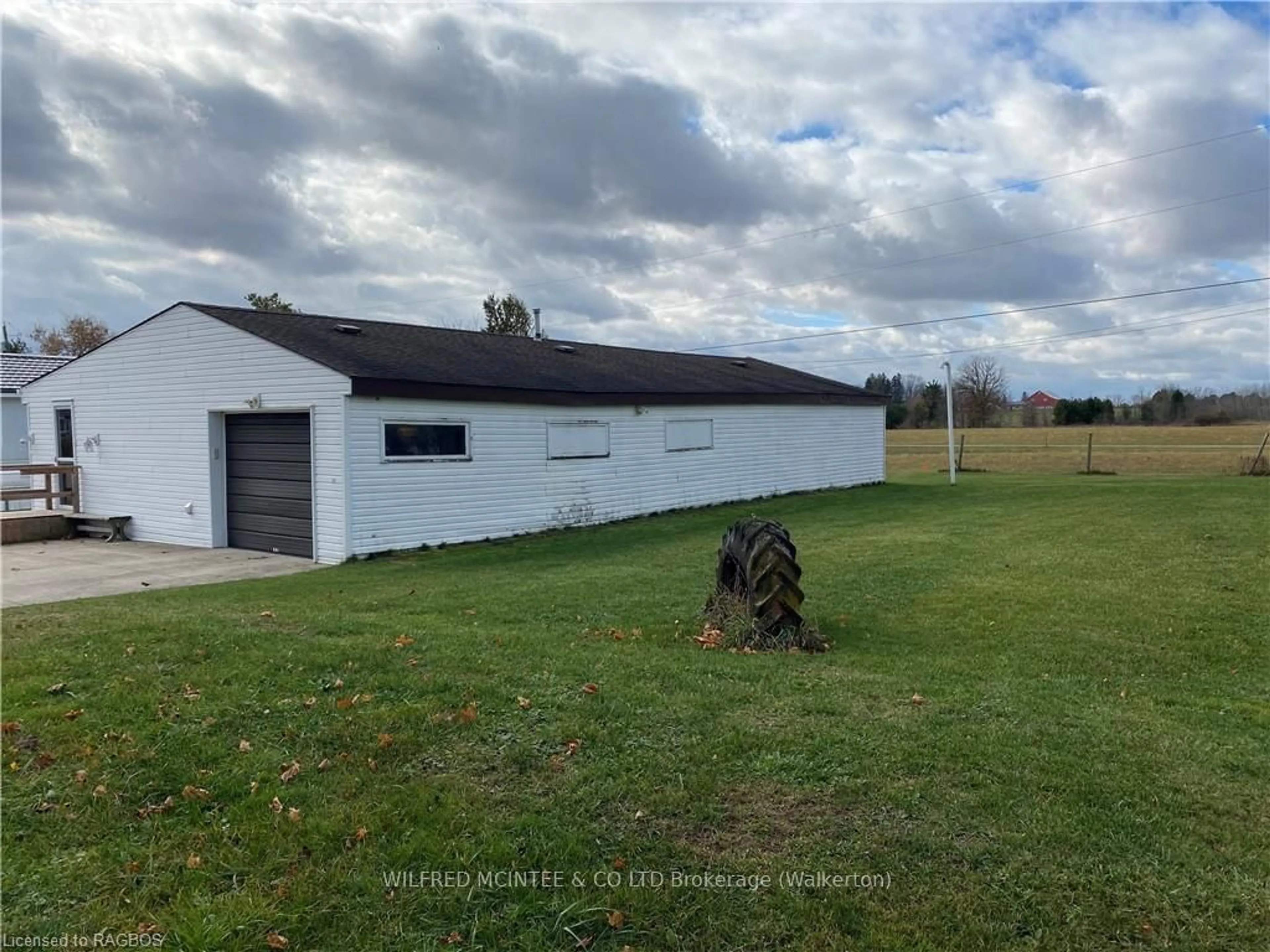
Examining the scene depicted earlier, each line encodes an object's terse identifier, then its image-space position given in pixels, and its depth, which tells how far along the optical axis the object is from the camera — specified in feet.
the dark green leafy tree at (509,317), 137.59
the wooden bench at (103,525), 49.90
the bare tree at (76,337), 147.64
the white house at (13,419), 70.44
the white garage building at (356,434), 41.70
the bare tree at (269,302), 134.92
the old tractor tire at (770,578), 20.79
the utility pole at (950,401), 76.33
